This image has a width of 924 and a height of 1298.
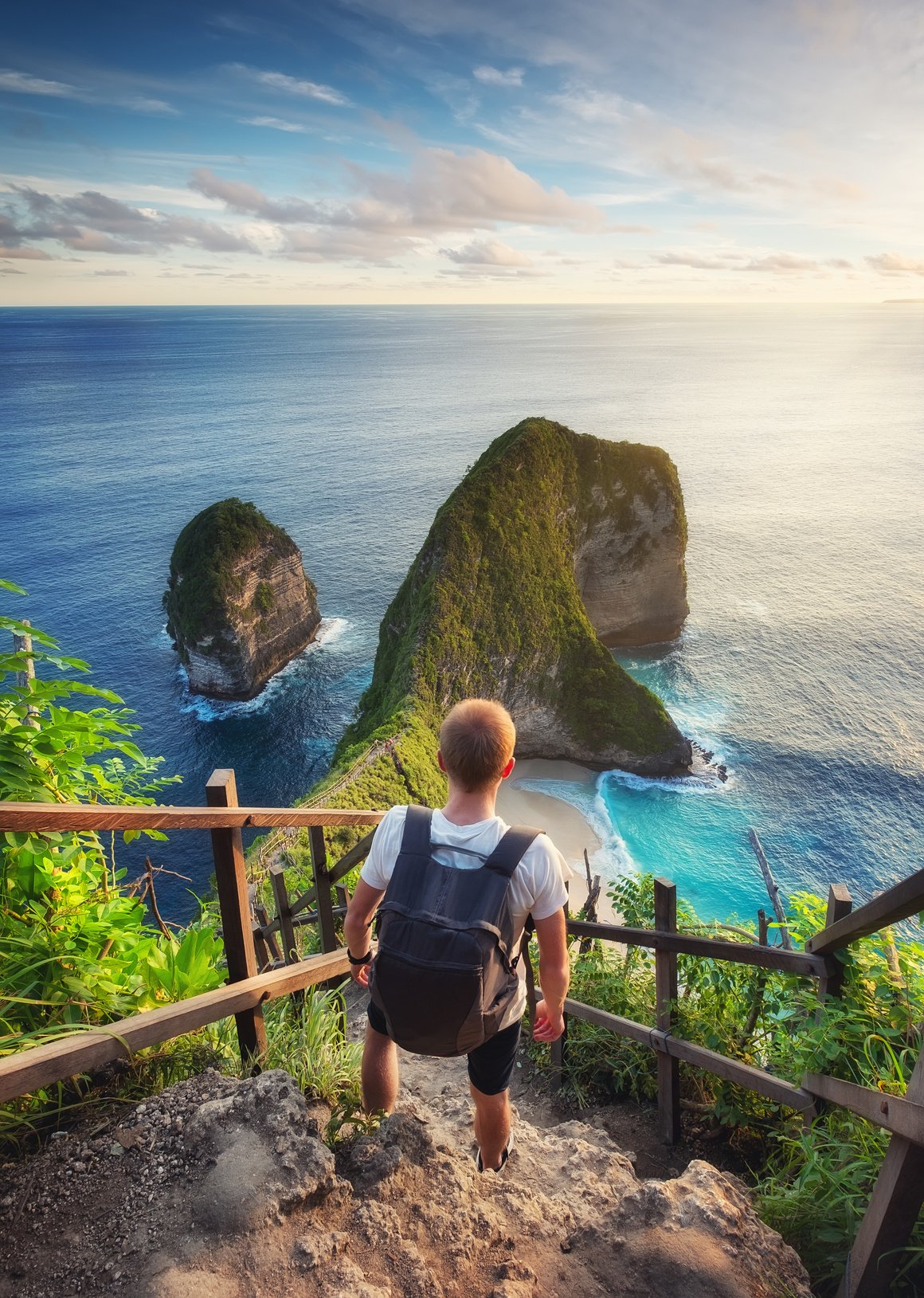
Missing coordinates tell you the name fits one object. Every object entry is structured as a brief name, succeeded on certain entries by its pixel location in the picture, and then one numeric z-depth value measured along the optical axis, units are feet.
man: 8.27
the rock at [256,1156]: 8.06
